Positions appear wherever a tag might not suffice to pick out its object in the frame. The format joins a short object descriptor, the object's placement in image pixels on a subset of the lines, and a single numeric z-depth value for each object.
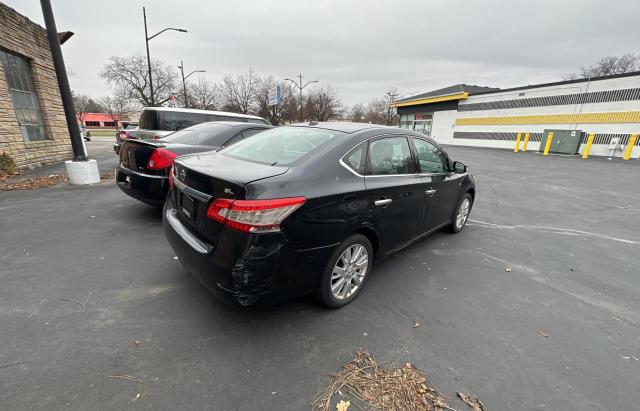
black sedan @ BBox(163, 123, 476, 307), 1.99
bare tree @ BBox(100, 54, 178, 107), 36.75
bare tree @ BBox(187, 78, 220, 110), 43.80
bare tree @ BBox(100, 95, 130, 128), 40.88
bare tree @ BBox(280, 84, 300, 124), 48.29
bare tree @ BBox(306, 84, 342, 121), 53.66
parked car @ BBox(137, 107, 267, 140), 7.14
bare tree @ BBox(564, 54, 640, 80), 43.75
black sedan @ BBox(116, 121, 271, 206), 4.13
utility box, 19.38
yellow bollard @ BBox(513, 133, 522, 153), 22.58
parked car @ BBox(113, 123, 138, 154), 10.98
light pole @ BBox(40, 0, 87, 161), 6.16
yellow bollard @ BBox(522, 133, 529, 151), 22.85
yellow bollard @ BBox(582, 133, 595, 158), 18.25
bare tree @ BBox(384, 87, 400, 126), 58.11
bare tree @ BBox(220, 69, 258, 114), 46.62
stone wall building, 8.02
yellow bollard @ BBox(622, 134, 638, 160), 17.23
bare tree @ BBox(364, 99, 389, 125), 63.08
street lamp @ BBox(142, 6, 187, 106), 16.45
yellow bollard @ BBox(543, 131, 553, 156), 20.53
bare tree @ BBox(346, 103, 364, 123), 66.32
